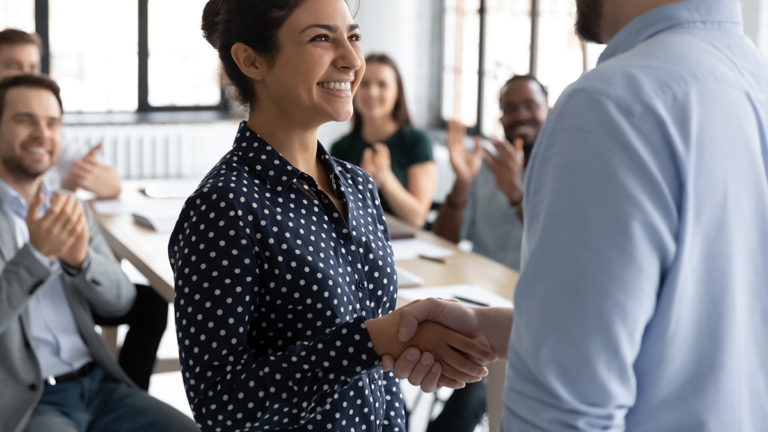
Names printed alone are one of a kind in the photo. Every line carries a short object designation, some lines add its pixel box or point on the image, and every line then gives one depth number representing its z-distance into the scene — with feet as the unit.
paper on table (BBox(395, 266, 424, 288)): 8.34
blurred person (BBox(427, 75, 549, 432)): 10.64
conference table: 7.99
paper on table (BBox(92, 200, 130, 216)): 11.45
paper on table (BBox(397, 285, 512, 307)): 7.83
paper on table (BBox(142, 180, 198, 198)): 12.98
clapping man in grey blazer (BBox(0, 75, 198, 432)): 7.29
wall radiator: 23.59
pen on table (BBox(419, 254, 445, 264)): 9.52
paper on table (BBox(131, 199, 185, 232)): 10.48
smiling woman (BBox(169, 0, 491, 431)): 4.18
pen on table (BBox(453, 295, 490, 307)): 7.64
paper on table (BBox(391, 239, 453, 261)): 9.75
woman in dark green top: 12.81
